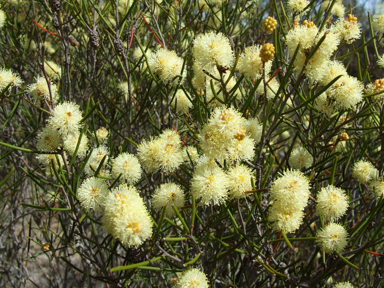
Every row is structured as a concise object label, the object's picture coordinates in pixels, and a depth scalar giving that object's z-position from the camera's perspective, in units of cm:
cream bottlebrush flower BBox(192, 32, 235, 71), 23
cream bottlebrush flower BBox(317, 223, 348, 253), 22
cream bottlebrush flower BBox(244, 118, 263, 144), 23
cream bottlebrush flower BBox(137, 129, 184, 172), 22
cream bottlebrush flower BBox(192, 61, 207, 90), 25
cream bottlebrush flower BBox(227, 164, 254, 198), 21
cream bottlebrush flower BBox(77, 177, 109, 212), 22
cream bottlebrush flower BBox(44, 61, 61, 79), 36
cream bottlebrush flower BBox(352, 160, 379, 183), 27
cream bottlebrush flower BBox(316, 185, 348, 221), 22
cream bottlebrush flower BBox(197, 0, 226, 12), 32
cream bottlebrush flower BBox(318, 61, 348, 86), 23
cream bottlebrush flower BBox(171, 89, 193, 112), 29
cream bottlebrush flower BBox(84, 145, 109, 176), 26
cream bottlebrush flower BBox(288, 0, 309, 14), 29
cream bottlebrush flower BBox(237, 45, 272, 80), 22
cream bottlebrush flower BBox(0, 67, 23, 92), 27
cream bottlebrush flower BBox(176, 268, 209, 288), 21
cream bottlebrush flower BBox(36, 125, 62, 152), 22
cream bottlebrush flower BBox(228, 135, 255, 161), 21
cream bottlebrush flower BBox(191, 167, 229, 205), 21
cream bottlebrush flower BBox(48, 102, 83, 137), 22
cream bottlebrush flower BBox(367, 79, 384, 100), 24
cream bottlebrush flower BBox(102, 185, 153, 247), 19
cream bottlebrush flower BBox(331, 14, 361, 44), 26
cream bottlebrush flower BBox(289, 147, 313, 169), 27
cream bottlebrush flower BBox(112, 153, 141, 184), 23
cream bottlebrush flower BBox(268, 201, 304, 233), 20
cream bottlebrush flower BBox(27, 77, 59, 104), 25
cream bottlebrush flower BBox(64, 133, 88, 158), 24
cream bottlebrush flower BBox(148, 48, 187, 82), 26
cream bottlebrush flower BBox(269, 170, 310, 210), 20
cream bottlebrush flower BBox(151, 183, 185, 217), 23
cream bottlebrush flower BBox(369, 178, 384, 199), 25
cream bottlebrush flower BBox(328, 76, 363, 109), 23
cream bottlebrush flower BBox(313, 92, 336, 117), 25
